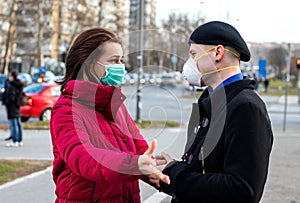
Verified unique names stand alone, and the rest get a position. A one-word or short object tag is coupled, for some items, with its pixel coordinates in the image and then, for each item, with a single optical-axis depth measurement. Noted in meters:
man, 2.20
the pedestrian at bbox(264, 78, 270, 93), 51.84
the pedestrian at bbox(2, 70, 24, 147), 12.02
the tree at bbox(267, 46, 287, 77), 66.94
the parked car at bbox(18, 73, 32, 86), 39.39
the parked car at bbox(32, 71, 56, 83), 33.44
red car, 17.89
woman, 2.30
